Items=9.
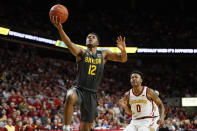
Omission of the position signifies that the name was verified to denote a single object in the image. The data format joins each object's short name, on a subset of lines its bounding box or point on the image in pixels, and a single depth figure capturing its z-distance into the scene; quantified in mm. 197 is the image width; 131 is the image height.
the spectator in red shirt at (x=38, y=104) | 10580
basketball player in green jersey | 3758
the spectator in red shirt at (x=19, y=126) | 8466
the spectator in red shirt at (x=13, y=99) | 10016
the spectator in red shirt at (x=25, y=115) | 9417
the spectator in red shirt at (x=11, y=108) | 9409
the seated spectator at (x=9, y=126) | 8103
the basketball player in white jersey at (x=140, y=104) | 4754
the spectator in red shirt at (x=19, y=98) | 10117
